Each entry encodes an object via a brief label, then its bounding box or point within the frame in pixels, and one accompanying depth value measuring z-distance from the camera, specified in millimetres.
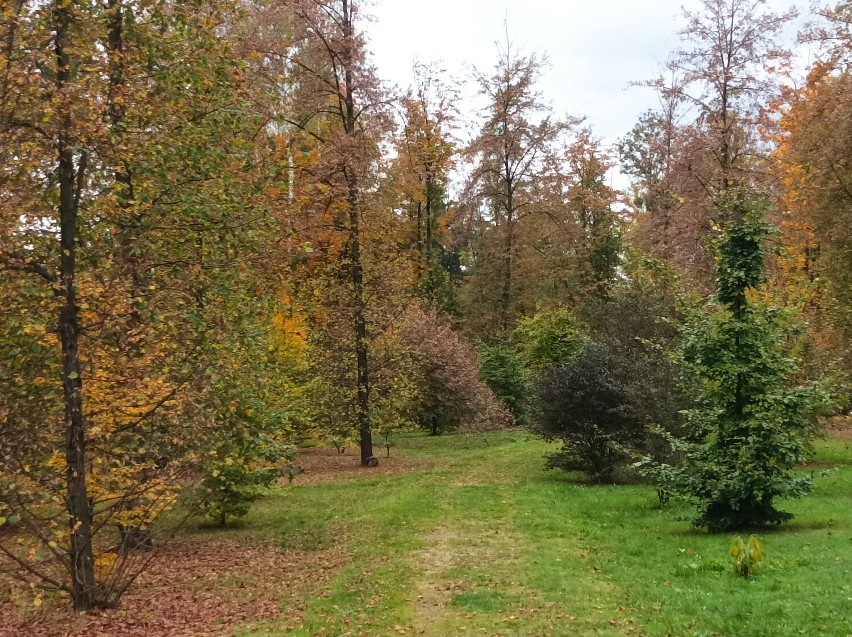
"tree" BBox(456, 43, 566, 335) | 33469
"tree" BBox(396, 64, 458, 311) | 33125
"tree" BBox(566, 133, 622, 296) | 36281
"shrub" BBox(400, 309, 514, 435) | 23859
